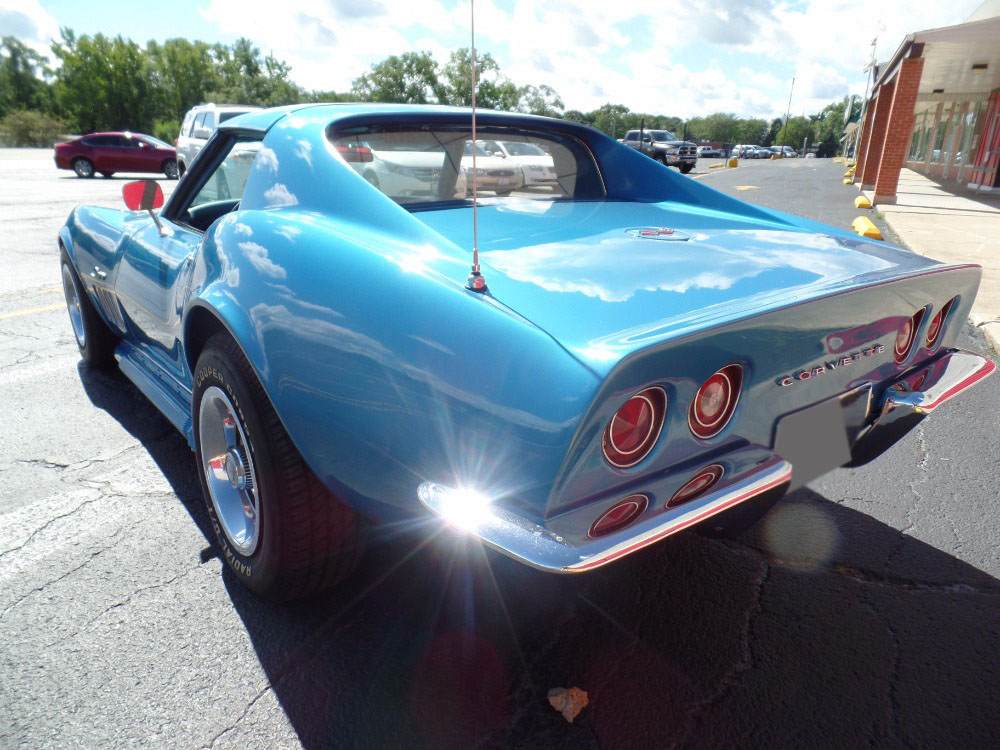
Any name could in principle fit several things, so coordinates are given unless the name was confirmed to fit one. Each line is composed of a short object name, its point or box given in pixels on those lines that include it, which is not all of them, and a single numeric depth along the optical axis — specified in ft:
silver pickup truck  97.75
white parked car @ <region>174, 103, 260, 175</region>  40.78
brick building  43.75
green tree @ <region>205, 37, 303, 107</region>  246.47
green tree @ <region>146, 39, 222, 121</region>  232.53
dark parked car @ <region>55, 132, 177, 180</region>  66.80
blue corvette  4.41
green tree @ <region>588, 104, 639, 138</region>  367.25
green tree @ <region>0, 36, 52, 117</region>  231.30
